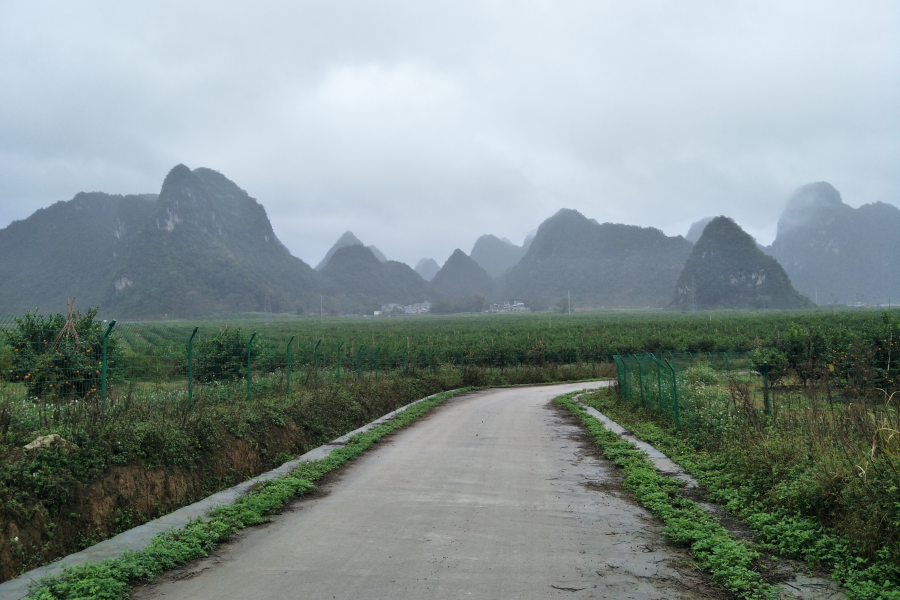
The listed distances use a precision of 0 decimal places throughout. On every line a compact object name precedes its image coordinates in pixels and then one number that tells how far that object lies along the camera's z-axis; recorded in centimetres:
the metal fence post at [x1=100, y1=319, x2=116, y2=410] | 798
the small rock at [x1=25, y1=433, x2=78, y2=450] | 616
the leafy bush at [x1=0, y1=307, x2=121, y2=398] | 867
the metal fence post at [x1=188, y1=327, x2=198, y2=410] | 977
